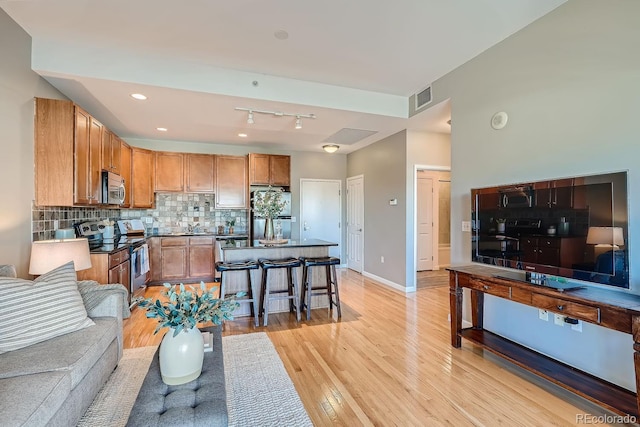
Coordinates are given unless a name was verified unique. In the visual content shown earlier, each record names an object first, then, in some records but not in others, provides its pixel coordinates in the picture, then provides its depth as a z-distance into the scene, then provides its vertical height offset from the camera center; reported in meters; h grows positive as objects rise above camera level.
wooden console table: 1.73 -0.65
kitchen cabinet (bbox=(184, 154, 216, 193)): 5.73 +0.78
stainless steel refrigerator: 5.81 -0.15
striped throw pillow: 1.74 -0.59
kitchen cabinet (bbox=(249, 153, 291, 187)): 5.93 +0.89
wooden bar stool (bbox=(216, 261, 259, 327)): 3.45 -0.63
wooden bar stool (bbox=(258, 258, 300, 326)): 3.52 -0.93
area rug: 1.87 -1.26
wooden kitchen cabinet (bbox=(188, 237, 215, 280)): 5.43 -0.77
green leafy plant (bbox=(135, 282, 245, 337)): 1.59 -0.51
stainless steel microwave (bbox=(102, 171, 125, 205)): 3.84 +0.35
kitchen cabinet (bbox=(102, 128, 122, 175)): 3.89 +0.84
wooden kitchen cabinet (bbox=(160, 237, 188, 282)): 5.30 -0.77
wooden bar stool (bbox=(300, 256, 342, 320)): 3.67 -0.87
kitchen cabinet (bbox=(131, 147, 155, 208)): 5.19 +0.65
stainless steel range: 4.14 -0.55
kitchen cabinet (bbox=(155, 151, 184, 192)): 5.60 +0.80
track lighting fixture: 3.90 +1.33
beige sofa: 1.34 -0.81
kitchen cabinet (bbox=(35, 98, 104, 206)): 2.91 +0.61
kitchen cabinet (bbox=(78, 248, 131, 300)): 3.26 -0.60
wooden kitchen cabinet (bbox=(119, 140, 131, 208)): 4.66 +0.73
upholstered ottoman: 1.23 -0.84
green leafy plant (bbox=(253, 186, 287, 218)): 4.08 +0.11
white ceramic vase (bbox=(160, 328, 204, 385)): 1.53 -0.73
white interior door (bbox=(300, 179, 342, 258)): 6.66 +0.09
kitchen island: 3.81 -0.56
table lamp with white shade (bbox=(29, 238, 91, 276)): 2.40 -0.32
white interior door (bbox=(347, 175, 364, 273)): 6.36 -0.19
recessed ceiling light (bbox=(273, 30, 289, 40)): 2.74 +1.64
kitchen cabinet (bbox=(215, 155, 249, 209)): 5.90 +0.63
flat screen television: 1.90 -0.11
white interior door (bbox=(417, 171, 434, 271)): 6.73 -0.16
